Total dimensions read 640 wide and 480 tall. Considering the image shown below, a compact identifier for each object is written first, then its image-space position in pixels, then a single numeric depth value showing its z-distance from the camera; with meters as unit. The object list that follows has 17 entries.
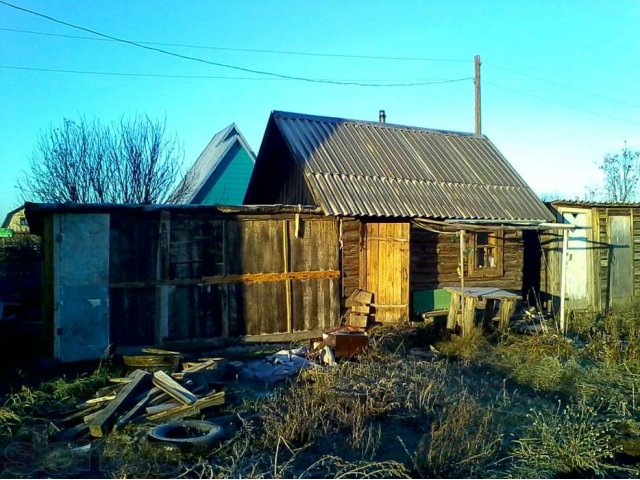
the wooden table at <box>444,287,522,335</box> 10.12
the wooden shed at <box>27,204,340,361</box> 8.88
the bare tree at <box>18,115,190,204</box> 18.30
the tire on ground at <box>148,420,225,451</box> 5.08
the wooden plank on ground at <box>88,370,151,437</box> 5.69
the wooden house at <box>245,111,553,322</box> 11.02
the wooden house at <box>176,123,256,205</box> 21.53
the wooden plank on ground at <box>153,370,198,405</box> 6.30
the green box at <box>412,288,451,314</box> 11.57
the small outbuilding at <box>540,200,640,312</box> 14.32
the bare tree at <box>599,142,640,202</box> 29.22
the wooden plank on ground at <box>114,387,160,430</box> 5.88
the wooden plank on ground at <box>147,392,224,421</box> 6.06
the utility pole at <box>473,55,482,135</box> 18.67
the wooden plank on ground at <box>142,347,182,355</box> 8.25
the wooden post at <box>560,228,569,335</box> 10.50
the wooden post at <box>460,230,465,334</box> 10.16
